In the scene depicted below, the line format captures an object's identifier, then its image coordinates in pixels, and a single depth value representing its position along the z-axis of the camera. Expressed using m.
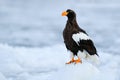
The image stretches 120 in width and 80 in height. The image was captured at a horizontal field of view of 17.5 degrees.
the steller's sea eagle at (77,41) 17.84
